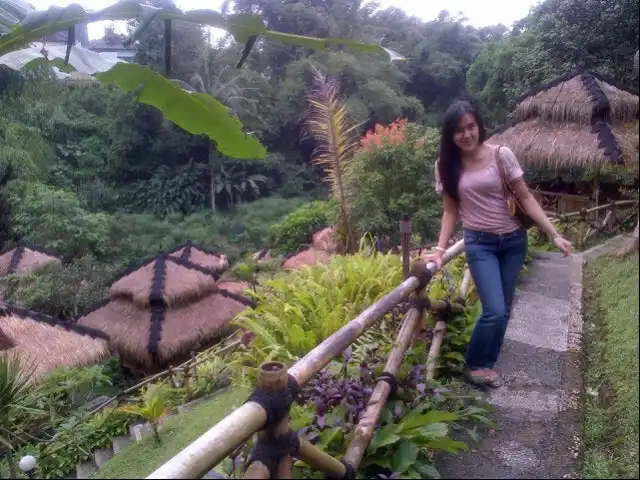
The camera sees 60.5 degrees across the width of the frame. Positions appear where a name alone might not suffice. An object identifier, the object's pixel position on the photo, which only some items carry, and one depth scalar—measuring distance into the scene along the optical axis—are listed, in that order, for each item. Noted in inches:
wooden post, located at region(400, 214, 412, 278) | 111.1
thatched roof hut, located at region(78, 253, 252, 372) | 337.7
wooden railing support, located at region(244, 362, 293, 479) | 53.9
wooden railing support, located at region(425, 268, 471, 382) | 98.8
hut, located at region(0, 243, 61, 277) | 406.3
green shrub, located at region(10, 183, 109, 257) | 528.1
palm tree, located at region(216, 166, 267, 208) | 848.3
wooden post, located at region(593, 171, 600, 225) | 207.2
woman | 84.7
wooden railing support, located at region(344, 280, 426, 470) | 68.0
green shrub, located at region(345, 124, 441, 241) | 298.8
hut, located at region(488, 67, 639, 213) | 170.2
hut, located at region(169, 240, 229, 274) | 501.7
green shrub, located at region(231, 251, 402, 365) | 125.7
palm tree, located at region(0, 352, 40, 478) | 95.1
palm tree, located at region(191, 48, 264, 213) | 757.9
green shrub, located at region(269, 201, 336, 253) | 589.6
